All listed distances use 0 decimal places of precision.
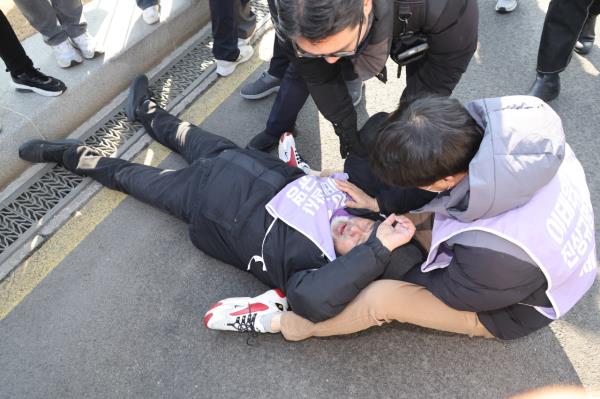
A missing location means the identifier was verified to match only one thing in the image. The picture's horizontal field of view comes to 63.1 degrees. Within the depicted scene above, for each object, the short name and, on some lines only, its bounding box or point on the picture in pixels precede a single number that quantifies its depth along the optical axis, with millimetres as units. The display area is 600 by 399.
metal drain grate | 2916
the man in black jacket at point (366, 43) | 1659
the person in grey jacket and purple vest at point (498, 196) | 1597
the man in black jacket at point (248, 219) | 2115
